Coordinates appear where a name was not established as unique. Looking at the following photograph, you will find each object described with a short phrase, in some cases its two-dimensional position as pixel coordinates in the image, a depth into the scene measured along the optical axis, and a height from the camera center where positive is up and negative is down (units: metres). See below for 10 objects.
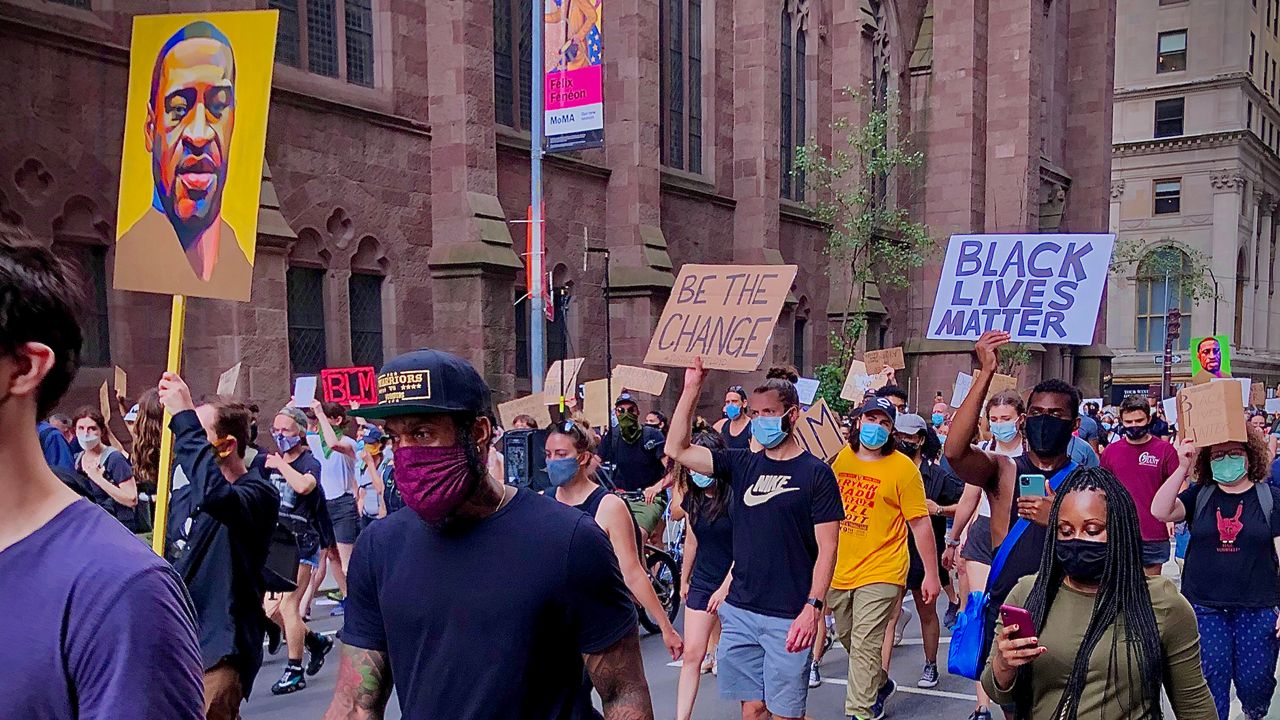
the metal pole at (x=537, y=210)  15.60 +1.66
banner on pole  16.02 +3.81
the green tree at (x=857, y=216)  24.06 +2.66
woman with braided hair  3.04 -0.94
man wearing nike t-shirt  5.15 -1.21
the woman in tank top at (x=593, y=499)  5.04 -0.95
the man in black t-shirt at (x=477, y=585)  2.37 -0.63
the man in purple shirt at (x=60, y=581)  1.33 -0.35
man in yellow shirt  6.43 -1.36
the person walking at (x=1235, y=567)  5.47 -1.33
